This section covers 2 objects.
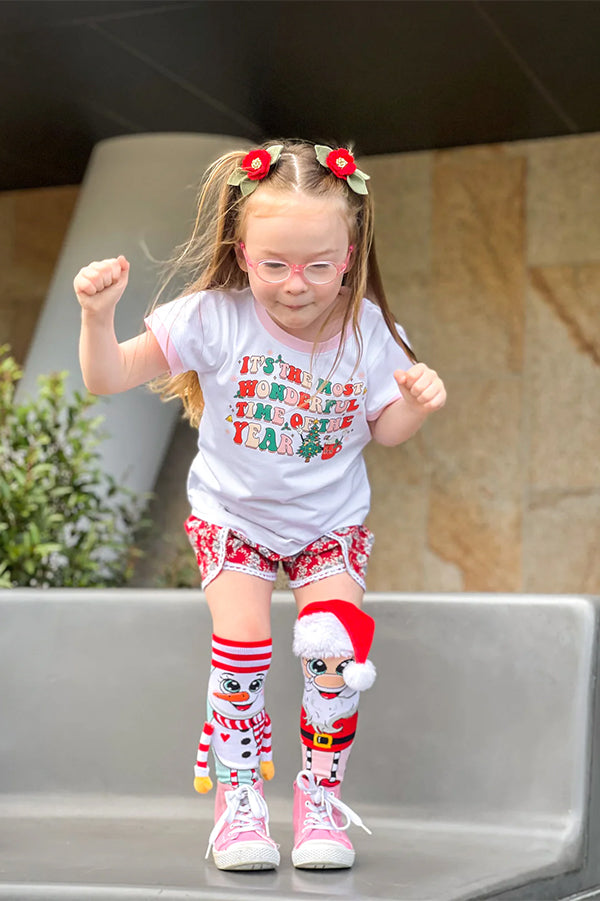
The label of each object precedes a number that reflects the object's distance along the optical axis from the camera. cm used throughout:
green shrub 386
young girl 269
